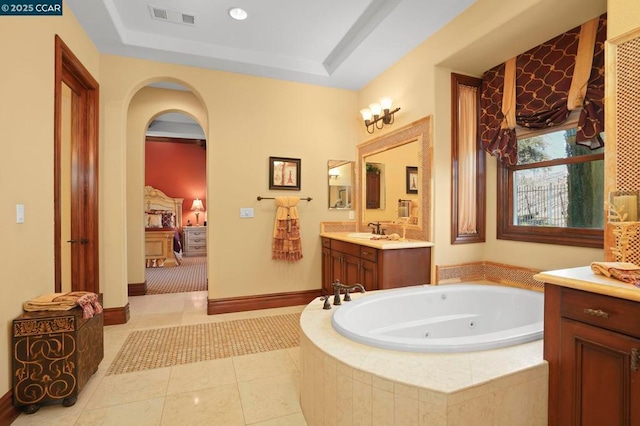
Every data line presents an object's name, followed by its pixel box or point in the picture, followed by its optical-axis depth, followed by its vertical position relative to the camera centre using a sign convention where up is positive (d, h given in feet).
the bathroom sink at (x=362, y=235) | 11.33 -0.89
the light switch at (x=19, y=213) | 5.98 +0.01
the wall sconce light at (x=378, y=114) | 11.18 +3.72
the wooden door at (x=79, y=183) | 9.55 +0.96
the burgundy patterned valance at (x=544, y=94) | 6.81 +3.04
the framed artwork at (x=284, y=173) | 12.31 +1.60
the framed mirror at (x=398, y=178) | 9.75 +1.25
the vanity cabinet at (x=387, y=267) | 8.93 -1.66
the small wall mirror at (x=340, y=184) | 13.32 +1.24
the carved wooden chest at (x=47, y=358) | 5.70 -2.73
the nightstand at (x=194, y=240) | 25.71 -2.31
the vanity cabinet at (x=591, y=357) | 3.75 -1.93
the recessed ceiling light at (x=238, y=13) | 8.84 +5.82
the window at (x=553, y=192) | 7.30 +0.52
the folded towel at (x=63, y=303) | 6.07 -1.80
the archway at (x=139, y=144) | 13.98 +3.19
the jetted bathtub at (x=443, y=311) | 7.20 -2.45
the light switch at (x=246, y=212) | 11.92 +0.02
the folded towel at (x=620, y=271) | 4.05 -0.83
